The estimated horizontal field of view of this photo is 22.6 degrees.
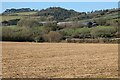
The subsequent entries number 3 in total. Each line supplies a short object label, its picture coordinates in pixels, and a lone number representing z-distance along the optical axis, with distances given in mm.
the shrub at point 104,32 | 100062
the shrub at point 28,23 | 119700
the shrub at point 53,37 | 95656
